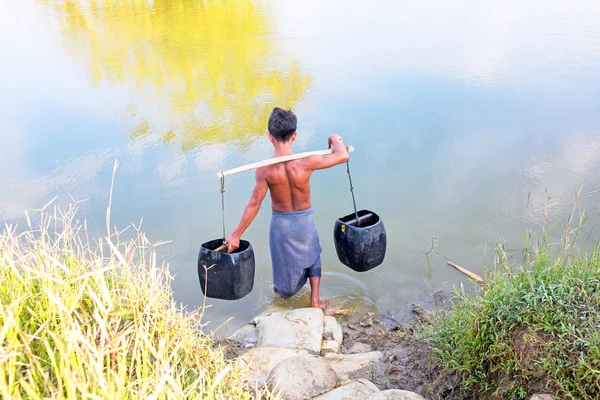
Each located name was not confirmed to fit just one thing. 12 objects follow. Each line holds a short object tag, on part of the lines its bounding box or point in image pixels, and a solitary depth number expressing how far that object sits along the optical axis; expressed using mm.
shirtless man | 3373
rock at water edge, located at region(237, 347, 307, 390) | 2771
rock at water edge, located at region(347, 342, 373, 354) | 3301
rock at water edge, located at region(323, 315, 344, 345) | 3426
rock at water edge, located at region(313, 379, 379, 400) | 2428
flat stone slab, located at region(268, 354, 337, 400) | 2510
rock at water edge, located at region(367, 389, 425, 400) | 2232
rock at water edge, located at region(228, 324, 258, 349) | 3566
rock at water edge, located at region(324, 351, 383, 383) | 2805
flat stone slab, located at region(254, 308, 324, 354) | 3291
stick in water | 4045
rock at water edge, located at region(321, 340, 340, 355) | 3284
